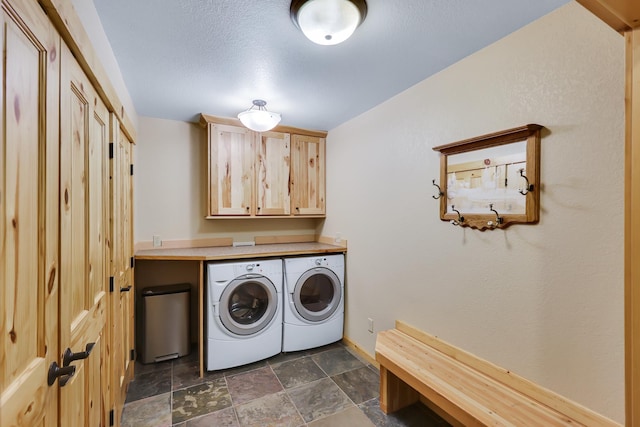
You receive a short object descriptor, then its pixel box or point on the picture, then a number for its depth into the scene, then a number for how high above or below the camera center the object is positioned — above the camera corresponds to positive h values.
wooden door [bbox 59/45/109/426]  0.94 -0.13
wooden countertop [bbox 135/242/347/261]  2.48 -0.39
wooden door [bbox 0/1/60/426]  0.63 -0.01
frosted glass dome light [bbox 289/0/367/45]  1.26 +0.87
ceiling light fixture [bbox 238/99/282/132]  2.25 +0.73
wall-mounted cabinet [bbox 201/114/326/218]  2.88 +0.43
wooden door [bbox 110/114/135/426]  1.66 -0.40
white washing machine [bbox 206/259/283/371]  2.46 -0.92
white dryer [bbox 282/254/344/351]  2.81 -0.92
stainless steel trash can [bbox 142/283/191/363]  2.62 -1.04
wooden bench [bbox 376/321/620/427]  1.32 -0.94
